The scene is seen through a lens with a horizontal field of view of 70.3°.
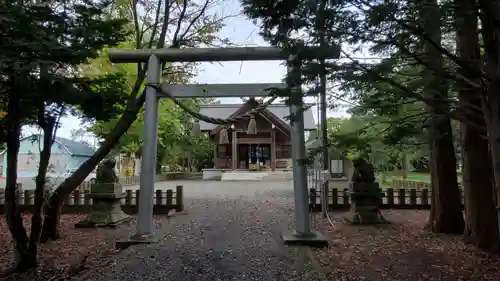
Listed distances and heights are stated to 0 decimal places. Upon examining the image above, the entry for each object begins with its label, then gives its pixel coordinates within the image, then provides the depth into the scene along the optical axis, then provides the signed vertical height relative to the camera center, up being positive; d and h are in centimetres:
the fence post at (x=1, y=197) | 846 -68
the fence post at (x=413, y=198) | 864 -81
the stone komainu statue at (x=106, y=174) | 715 -13
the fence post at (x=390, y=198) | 864 -80
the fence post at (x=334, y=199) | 850 -80
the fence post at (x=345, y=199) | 852 -80
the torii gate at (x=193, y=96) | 526 +104
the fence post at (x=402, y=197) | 864 -78
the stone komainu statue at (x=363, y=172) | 702 -13
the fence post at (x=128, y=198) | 840 -72
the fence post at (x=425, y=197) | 861 -78
